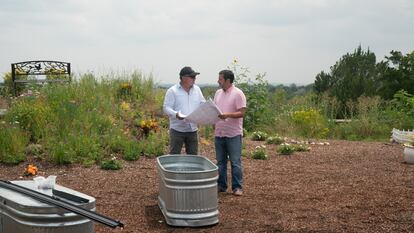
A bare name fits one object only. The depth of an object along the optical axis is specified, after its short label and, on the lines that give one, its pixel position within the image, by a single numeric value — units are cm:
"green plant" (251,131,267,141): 1131
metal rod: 308
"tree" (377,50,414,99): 2710
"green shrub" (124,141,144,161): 835
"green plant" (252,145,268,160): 920
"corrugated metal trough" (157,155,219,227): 514
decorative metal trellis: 1369
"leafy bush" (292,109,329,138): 1284
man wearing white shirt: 613
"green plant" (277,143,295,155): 971
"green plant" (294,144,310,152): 1011
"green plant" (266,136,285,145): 1080
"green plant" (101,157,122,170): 780
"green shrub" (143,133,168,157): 872
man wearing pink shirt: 623
